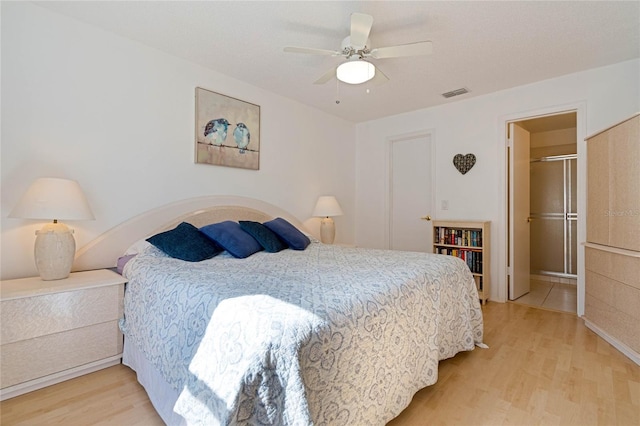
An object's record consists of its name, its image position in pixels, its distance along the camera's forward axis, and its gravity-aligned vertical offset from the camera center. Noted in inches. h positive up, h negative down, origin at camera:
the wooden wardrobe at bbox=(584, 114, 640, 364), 85.0 -7.1
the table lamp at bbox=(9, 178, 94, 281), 71.3 -0.5
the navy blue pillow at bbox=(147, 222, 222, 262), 86.2 -9.3
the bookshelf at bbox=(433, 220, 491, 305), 136.7 -14.7
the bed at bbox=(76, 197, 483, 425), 37.5 -19.4
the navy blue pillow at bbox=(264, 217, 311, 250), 114.3 -8.2
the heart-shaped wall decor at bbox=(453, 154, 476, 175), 146.6 +25.4
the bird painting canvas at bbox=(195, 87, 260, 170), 113.3 +32.6
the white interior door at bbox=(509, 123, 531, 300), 140.2 +0.8
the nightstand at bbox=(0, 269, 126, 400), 64.4 -26.8
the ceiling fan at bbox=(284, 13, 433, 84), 73.2 +42.8
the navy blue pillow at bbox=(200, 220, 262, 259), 95.6 -8.5
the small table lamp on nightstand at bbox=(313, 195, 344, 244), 150.6 +0.0
